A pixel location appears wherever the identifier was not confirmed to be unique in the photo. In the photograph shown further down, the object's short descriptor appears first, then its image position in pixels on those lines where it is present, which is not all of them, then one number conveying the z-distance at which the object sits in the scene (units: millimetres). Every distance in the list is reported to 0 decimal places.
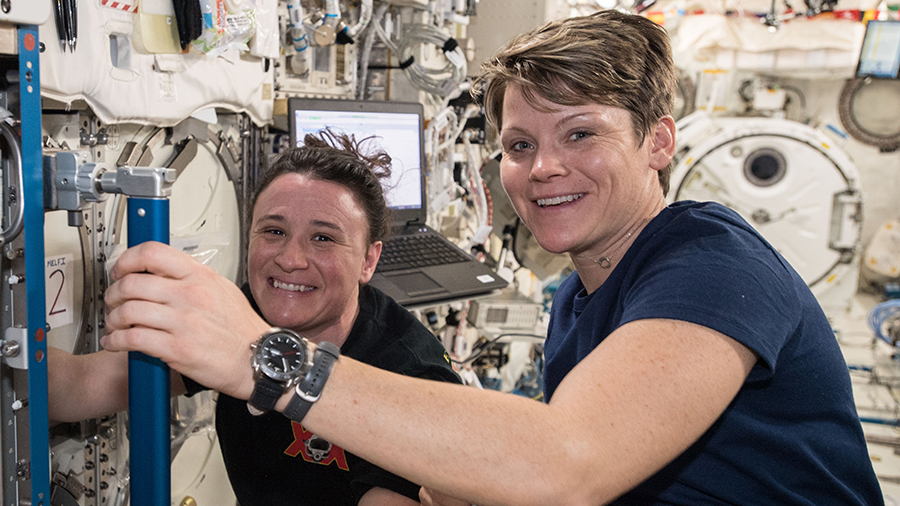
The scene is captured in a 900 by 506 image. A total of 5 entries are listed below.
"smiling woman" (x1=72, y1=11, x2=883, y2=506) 801
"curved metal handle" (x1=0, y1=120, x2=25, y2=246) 935
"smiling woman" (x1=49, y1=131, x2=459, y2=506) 1410
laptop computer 2256
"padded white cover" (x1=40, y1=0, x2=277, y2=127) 1397
